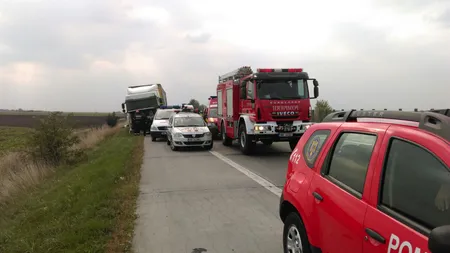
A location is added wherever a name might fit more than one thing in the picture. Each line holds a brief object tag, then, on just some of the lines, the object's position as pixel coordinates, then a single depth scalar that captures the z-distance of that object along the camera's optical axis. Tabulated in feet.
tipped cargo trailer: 93.61
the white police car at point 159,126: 72.49
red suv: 7.29
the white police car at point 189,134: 53.26
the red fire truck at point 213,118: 65.57
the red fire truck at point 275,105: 43.50
